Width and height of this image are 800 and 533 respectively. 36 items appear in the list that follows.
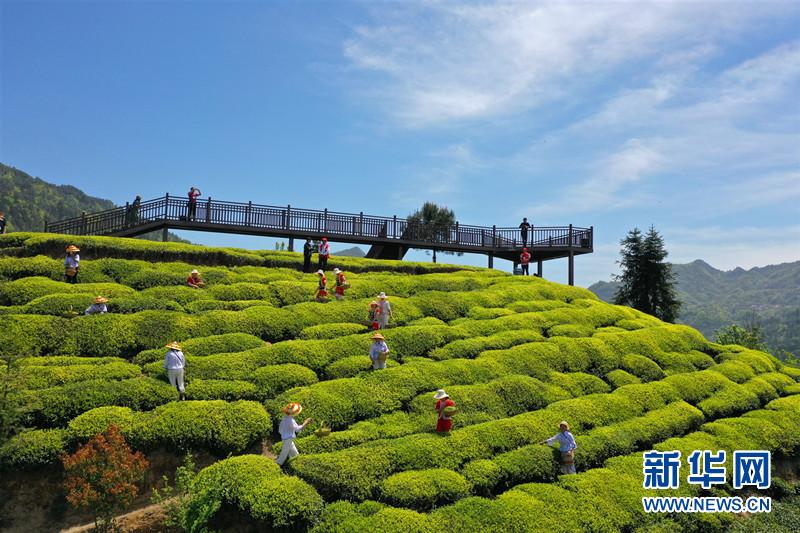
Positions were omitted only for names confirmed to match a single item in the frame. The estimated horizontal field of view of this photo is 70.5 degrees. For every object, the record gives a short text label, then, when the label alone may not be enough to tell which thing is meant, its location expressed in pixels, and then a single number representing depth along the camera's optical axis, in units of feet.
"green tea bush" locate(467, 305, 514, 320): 65.98
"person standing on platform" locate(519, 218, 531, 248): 103.62
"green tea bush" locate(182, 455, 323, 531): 30.78
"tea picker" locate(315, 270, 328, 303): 63.77
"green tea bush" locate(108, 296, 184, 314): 53.57
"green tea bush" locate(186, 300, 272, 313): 56.65
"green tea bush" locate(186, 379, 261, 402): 41.55
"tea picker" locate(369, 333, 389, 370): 47.78
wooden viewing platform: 81.15
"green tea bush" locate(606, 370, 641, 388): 54.75
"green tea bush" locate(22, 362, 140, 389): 39.52
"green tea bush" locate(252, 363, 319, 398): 43.55
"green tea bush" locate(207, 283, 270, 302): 61.26
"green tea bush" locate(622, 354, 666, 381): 57.88
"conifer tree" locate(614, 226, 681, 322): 120.98
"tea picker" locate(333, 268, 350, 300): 65.36
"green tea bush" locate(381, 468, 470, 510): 33.14
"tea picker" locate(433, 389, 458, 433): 39.73
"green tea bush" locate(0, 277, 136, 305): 53.31
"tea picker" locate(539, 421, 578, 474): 39.99
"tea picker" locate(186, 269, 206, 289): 62.49
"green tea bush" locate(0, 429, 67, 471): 33.68
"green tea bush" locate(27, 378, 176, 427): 36.81
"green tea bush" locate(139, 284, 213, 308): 58.39
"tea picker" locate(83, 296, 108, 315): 50.75
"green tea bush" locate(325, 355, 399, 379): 47.24
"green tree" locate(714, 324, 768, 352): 121.29
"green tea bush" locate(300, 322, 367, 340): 54.13
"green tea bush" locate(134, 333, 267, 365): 46.50
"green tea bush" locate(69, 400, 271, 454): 36.09
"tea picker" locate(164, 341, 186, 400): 41.11
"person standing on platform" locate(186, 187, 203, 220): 83.97
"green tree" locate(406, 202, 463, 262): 101.19
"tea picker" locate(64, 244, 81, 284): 58.49
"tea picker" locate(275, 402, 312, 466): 35.58
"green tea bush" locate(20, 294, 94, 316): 50.62
